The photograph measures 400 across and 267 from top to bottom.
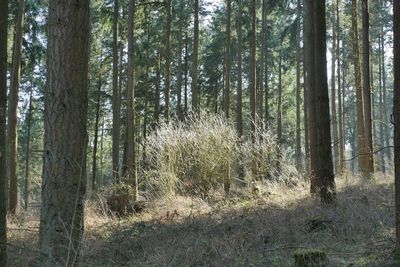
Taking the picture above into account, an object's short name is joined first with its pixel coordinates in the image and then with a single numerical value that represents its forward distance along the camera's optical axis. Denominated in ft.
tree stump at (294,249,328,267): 15.93
